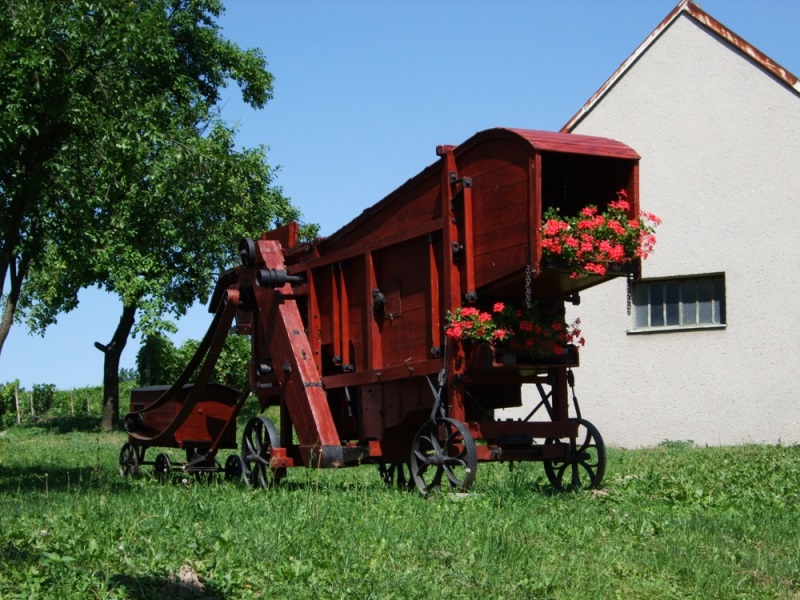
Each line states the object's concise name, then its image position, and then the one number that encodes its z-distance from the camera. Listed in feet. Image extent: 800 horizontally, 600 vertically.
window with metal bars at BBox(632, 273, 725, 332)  69.82
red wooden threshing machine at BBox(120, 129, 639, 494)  33.83
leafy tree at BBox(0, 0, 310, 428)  41.50
